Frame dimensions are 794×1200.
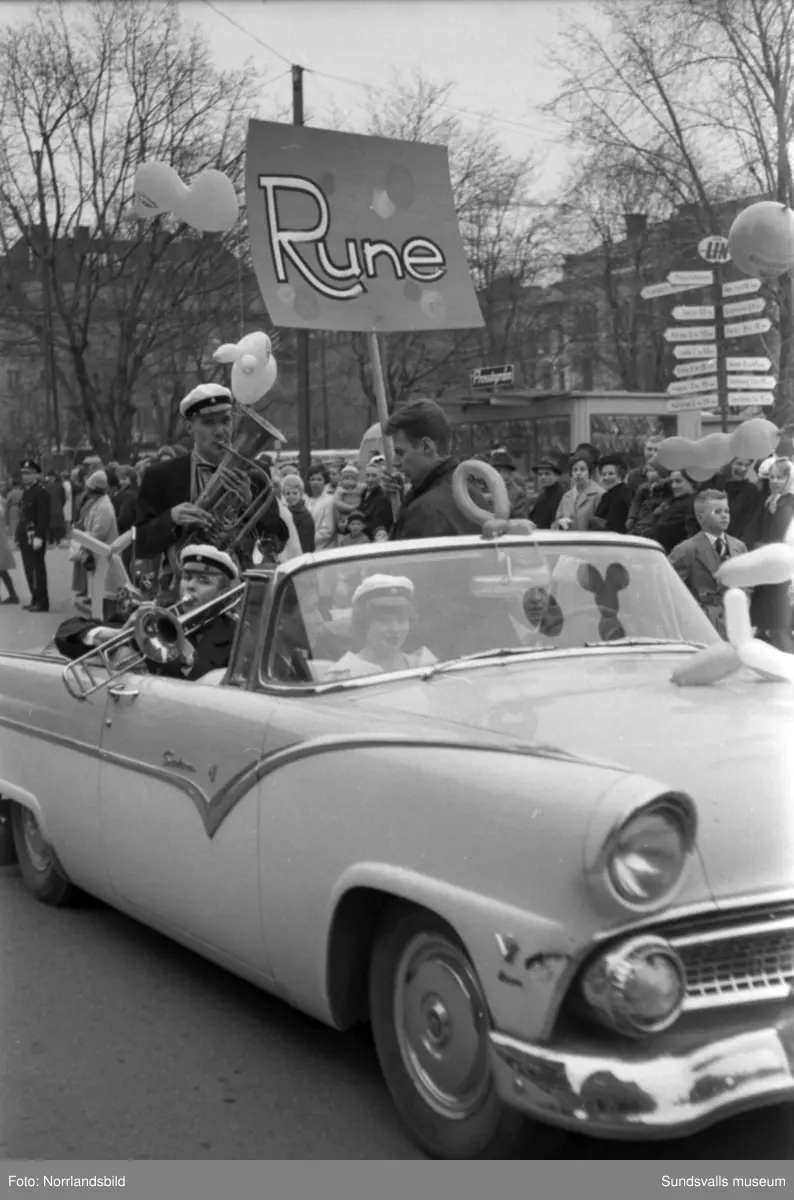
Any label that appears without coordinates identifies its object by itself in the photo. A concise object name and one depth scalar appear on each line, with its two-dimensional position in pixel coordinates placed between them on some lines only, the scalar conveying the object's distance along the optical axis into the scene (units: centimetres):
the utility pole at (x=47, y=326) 2283
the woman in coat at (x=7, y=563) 1883
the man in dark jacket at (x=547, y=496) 1185
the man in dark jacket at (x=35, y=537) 1791
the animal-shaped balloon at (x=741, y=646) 356
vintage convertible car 270
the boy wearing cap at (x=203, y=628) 468
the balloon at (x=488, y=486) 454
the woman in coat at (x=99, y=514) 1498
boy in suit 750
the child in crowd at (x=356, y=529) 1041
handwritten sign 678
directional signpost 1022
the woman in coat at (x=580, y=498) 1038
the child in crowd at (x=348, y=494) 1206
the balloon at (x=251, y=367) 669
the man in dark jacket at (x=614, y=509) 1013
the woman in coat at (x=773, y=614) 529
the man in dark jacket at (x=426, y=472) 493
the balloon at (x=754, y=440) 697
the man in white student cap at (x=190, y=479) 583
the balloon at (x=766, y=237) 698
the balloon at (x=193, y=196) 771
